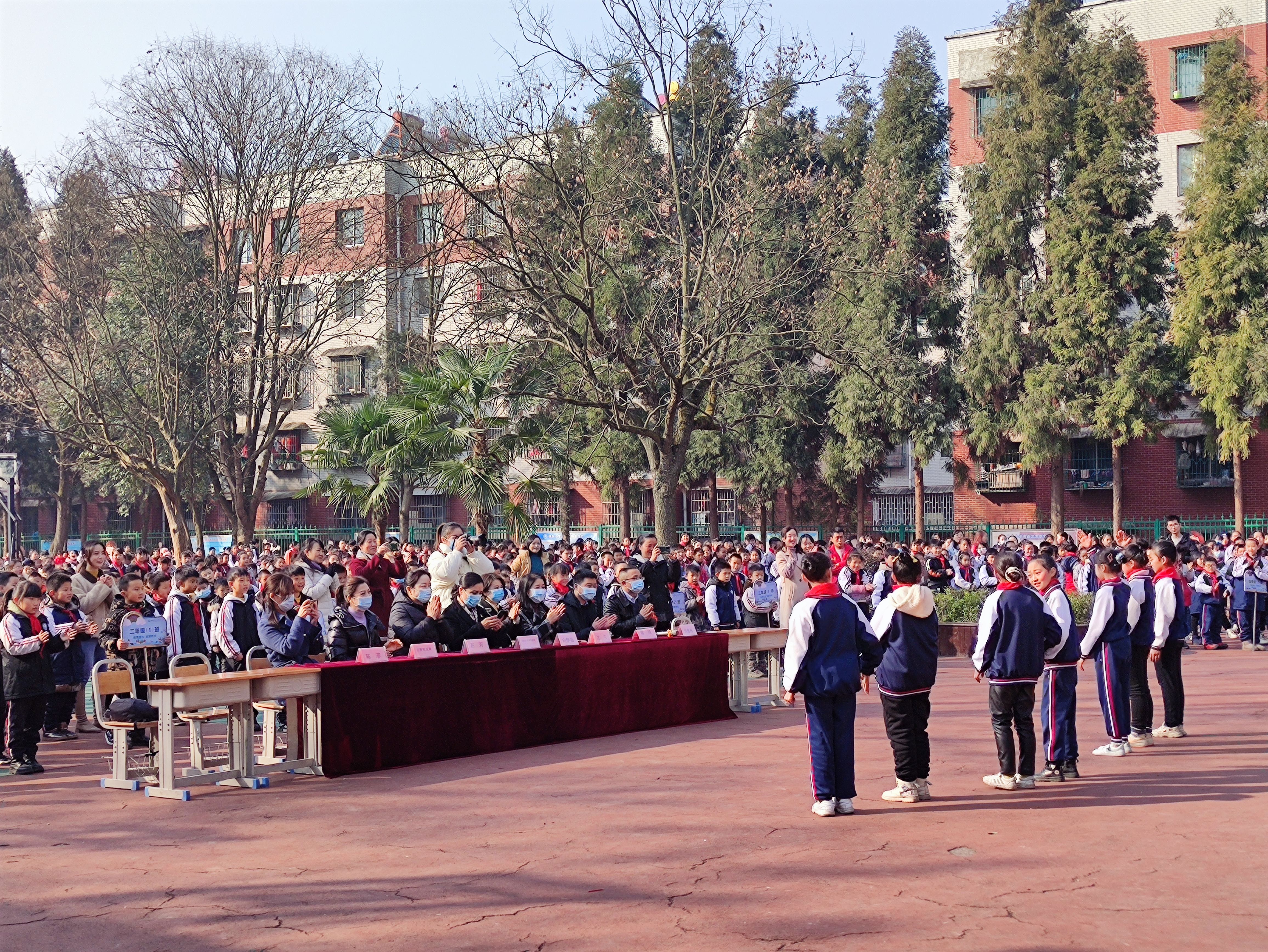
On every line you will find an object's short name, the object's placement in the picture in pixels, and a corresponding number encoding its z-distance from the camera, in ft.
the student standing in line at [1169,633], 38.24
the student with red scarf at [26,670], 37.42
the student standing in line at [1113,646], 36.52
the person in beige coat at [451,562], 46.55
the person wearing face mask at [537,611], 45.62
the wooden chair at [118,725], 34.91
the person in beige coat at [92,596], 46.32
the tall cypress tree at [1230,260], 107.24
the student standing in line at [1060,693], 32.91
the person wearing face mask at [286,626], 38.50
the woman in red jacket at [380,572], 58.70
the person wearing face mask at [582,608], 47.19
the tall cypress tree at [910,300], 117.29
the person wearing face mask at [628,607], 48.11
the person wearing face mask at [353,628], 39.29
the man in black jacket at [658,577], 52.75
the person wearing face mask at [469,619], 41.81
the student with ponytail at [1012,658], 31.48
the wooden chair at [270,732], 38.60
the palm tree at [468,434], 79.10
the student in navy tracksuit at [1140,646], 37.99
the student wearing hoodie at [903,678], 30.48
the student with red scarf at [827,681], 29.37
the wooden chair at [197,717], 35.24
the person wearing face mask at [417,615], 40.88
